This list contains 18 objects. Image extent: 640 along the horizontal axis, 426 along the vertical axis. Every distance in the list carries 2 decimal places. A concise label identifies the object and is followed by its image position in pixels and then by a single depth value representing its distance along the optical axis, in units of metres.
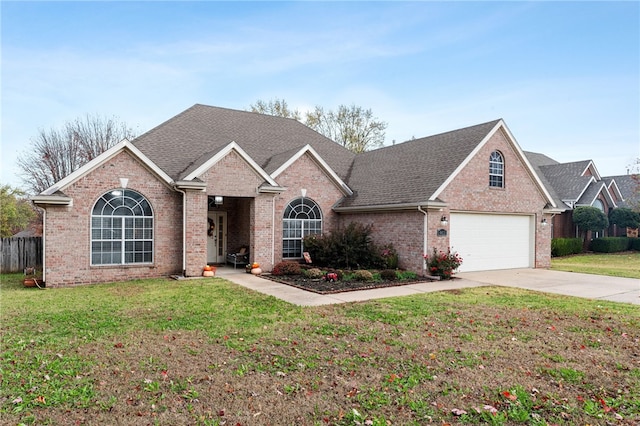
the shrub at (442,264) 13.87
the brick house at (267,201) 12.95
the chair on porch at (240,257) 16.22
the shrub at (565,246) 24.82
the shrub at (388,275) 13.46
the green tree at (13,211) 26.33
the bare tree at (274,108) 36.59
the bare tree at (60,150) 25.81
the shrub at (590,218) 26.92
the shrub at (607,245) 28.41
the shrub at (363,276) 12.98
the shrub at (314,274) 13.59
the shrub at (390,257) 15.02
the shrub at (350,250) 15.14
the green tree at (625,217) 29.53
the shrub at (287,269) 14.51
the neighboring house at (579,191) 28.42
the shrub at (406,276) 13.58
